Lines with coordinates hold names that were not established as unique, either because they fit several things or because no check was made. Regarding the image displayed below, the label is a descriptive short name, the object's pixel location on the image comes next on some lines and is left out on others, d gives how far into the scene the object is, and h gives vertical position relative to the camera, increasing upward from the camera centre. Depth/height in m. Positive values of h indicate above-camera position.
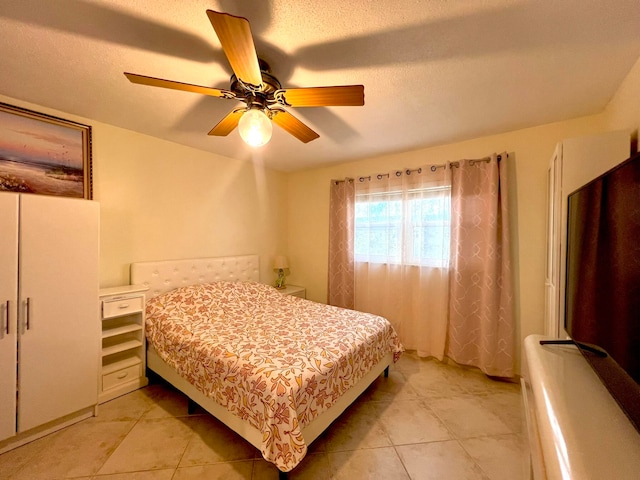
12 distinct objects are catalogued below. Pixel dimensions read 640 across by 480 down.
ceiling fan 1.09 +0.81
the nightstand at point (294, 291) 3.63 -0.79
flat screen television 0.83 -0.16
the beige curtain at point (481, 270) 2.37 -0.30
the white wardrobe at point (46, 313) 1.57 -0.55
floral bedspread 1.33 -0.79
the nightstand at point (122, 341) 2.09 -0.99
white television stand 0.68 -0.61
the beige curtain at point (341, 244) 3.39 -0.07
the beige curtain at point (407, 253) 2.77 -0.15
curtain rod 2.50 +0.84
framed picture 1.87 +0.66
